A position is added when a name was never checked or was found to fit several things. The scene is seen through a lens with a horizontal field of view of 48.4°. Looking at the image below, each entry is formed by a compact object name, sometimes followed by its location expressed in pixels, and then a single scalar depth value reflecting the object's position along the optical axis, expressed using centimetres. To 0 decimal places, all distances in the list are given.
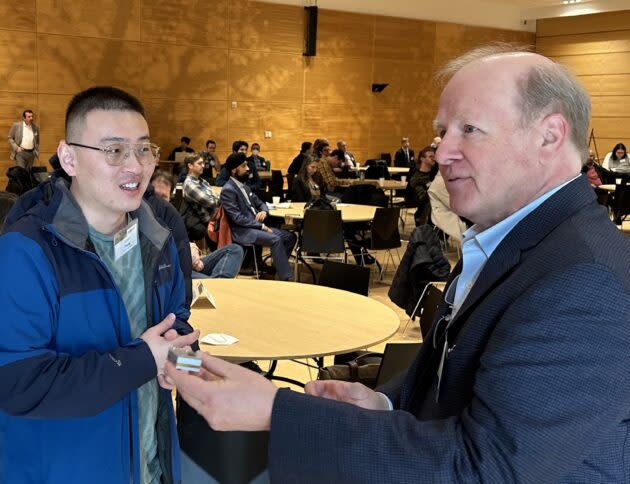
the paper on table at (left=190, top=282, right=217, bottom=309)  352
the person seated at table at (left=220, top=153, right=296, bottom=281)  746
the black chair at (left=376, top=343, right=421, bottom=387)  287
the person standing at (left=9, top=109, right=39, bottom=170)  1344
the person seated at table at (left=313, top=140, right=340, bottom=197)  1030
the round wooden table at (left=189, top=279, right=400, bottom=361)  292
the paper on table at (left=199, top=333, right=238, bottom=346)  294
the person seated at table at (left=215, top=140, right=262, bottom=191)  977
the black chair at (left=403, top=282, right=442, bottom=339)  362
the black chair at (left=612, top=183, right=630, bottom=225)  1092
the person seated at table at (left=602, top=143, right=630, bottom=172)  1574
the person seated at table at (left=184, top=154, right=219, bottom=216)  818
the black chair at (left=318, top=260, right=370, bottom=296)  429
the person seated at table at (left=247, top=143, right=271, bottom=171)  1338
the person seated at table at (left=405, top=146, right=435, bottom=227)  893
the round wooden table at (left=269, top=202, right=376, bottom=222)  775
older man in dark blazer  91
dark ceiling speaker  1686
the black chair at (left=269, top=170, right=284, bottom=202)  1153
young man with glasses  164
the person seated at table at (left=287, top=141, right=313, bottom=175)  1392
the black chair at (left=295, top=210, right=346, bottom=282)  726
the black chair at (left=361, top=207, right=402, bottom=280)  762
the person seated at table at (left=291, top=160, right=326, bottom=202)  969
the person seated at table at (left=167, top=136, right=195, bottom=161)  1530
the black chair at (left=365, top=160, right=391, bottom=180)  1294
